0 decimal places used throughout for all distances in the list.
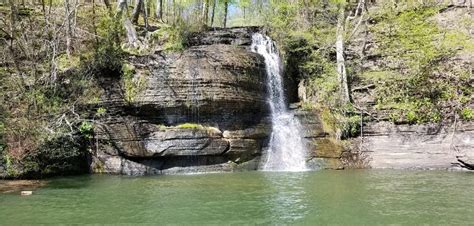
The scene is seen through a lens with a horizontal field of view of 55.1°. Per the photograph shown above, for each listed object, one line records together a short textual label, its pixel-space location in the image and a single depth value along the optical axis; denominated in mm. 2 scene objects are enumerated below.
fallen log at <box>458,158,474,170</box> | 17772
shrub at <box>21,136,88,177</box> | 16719
